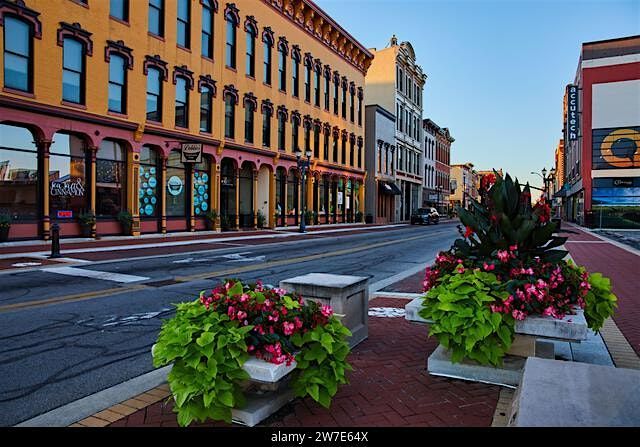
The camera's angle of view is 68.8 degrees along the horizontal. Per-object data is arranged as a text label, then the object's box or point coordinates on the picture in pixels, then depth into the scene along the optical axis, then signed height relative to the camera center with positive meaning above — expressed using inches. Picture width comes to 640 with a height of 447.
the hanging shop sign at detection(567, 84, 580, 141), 1750.7 +375.9
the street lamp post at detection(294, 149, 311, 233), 1106.9 +104.5
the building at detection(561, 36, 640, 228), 1596.9 +277.4
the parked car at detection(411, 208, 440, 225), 1879.9 -30.8
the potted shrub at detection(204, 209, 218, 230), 1005.8 -25.0
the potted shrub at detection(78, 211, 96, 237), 748.0 -27.0
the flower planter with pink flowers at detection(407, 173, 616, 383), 150.2 -27.5
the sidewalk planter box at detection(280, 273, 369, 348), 199.5 -38.3
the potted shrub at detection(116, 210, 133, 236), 809.5 -25.2
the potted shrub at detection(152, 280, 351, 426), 115.8 -36.5
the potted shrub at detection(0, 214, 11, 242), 636.1 -29.7
